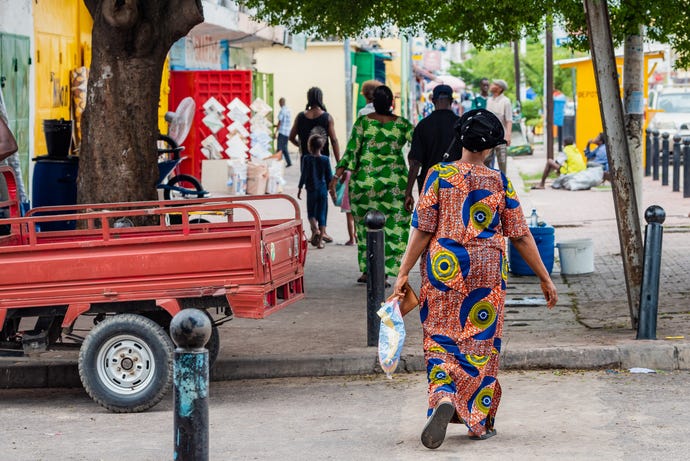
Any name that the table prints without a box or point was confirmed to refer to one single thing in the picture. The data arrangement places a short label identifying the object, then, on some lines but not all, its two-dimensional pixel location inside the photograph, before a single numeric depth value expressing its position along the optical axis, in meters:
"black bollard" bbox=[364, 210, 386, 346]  8.79
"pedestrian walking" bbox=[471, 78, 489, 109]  21.36
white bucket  12.45
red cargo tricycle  7.29
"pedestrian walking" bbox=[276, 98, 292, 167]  33.57
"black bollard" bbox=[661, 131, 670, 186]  24.78
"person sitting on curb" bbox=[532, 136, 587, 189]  25.33
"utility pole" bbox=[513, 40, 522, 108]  54.64
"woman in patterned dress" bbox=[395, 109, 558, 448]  6.32
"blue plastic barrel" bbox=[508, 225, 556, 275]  11.92
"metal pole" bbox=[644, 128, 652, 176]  28.67
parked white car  34.28
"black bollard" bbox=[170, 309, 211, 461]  4.62
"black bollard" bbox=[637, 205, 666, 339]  8.66
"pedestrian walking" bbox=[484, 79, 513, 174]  20.91
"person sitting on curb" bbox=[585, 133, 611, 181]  25.06
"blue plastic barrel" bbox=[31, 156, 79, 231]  11.58
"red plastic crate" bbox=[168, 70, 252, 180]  24.59
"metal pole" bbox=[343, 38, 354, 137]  32.31
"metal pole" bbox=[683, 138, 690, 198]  21.45
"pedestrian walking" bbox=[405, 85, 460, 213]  11.13
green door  14.28
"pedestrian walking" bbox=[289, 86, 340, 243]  14.84
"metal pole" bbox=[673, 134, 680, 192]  22.92
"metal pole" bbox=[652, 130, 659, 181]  26.54
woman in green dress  11.33
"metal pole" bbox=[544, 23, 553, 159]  28.30
